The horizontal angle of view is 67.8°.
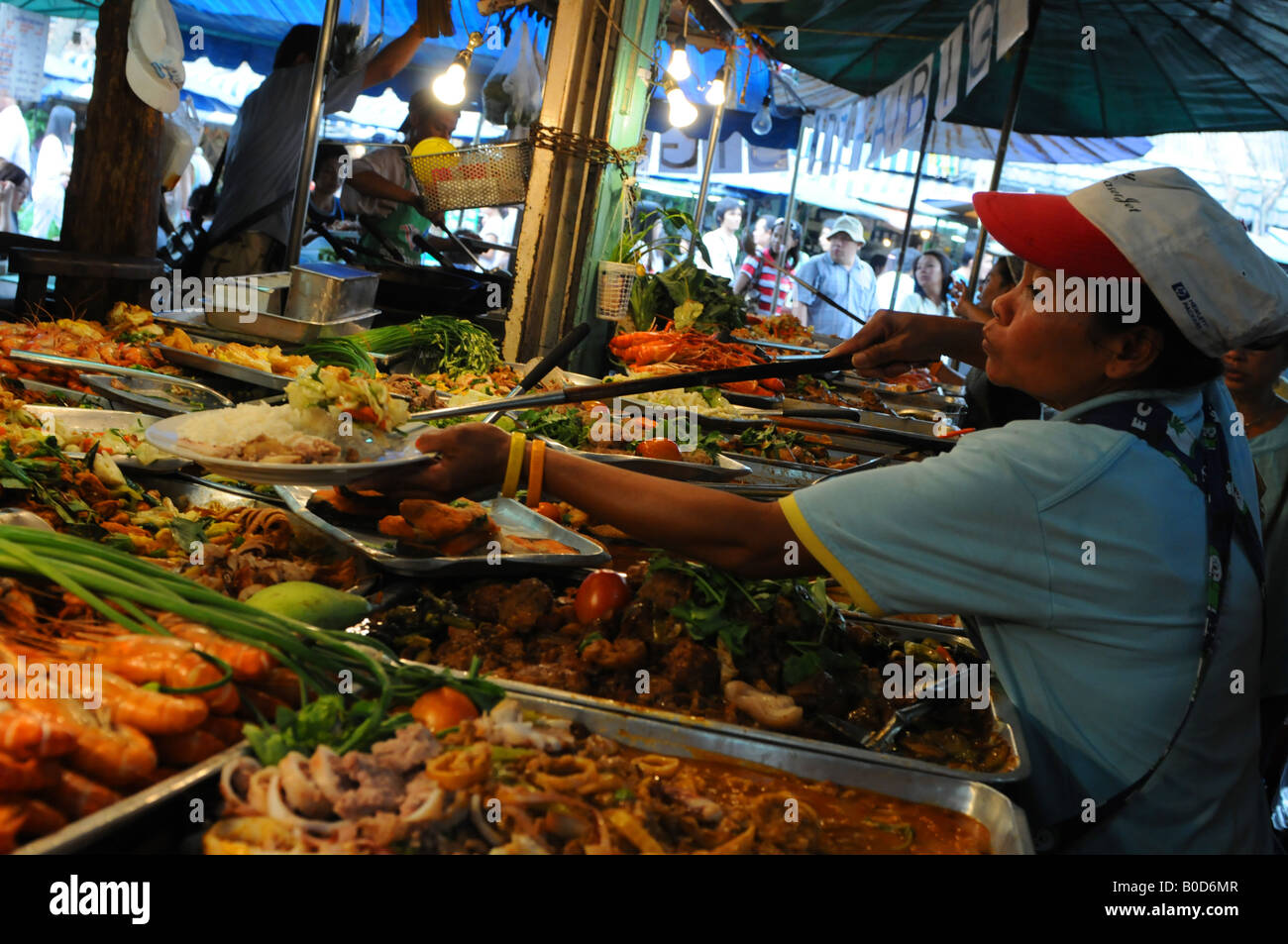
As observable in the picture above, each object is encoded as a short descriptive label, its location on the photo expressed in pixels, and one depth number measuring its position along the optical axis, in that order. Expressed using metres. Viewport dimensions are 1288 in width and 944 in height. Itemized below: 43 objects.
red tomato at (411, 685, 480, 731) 1.55
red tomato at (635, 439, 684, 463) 3.69
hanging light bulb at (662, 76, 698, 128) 7.21
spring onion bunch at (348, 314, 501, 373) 4.69
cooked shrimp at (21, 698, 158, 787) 1.25
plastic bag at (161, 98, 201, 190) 6.96
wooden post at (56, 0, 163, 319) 4.44
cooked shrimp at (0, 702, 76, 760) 1.14
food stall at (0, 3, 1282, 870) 1.28
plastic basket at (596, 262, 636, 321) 6.05
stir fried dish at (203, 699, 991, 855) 1.24
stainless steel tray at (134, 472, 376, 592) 2.35
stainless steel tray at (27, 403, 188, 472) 2.93
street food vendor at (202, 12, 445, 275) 6.73
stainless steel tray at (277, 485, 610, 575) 2.21
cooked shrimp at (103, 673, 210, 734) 1.31
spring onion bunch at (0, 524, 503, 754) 1.50
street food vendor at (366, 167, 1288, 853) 1.85
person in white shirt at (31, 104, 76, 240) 15.20
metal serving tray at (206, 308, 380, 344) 4.15
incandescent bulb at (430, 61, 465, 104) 6.16
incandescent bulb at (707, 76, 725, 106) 9.13
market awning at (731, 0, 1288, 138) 7.74
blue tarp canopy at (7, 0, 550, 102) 12.77
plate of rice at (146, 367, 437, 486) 2.02
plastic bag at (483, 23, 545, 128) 7.12
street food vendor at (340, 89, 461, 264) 7.45
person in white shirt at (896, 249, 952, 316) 15.84
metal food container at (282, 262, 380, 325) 4.29
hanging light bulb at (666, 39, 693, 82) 7.90
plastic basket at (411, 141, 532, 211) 5.12
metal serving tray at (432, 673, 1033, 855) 1.70
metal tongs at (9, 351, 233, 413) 3.27
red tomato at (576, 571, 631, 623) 2.22
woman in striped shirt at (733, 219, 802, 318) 16.36
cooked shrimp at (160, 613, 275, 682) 1.45
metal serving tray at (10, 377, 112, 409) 3.22
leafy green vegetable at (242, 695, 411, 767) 1.33
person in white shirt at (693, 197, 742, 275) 16.62
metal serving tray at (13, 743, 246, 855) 1.09
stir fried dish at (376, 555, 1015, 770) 1.98
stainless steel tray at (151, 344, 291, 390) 3.58
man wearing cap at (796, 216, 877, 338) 14.47
